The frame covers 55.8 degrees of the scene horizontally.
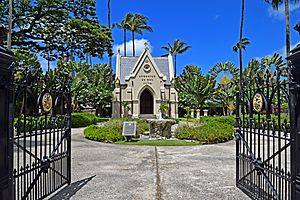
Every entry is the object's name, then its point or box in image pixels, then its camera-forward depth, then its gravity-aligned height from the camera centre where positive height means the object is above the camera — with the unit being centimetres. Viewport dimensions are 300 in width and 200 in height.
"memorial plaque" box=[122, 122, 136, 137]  1430 -102
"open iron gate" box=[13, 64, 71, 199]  442 -17
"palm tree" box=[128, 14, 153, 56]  4756 +1427
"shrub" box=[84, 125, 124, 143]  1448 -134
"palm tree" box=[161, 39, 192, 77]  5512 +1184
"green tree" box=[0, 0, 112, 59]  1152 +352
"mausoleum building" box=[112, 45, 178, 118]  3356 +228
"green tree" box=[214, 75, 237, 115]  3726 +197
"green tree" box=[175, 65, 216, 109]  3644 +259
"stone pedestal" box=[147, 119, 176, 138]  1603 -109
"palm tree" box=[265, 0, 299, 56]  2209 +741
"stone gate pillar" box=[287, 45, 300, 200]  360 -9
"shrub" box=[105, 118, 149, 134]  1652 -101
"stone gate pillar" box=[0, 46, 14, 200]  339 -18
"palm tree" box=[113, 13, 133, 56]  4728 +1439
